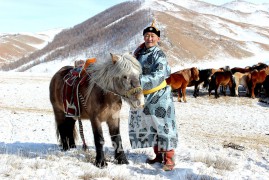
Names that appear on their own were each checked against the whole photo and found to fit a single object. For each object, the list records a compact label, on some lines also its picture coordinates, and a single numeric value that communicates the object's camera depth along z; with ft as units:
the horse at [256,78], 51.42
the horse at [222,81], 50.90
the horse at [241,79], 52.89
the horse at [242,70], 59.62
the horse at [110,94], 12.74
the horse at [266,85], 50.75
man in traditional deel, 14.33
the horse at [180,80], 47.85
